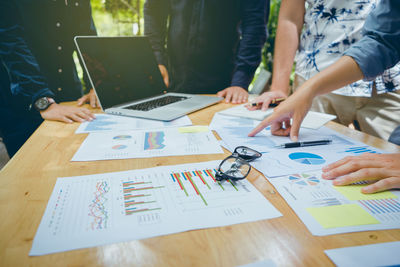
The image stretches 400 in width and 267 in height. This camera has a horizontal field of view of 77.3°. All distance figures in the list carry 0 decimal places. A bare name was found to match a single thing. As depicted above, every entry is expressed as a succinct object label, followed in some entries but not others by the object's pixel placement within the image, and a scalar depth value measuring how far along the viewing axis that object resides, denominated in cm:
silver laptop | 118
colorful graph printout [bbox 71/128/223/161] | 78
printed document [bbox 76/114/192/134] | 101
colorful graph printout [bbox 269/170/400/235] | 47
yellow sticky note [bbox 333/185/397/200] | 56
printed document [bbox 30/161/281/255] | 45
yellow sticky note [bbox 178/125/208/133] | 98
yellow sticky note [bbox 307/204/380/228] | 48
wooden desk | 40
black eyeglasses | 62
